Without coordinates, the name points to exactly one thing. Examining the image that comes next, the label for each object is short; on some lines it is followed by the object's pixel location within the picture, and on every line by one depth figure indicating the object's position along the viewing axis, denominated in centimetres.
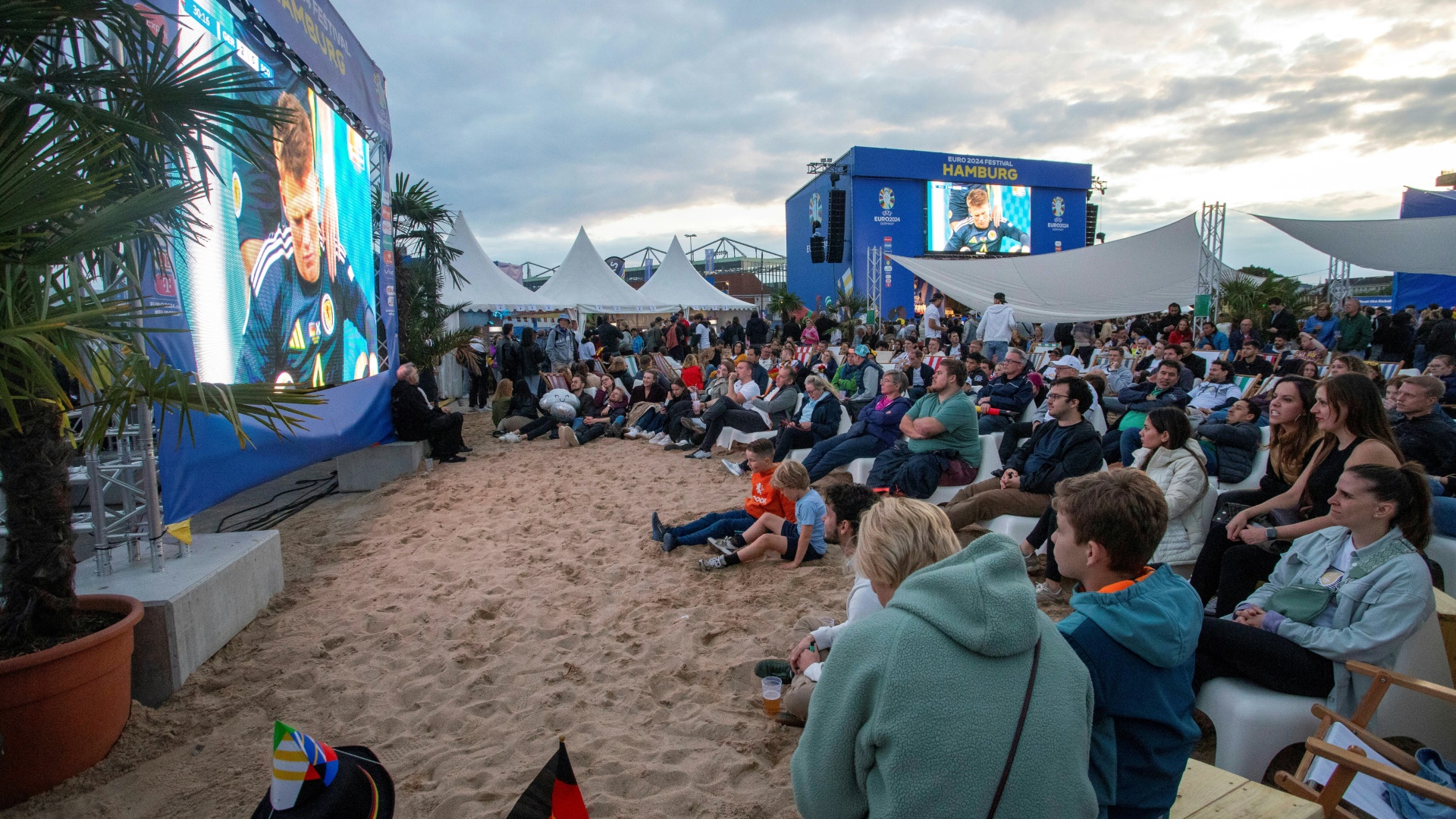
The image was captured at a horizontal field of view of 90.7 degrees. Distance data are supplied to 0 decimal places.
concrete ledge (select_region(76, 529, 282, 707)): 313
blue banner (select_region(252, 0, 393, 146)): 597
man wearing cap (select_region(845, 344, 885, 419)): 835
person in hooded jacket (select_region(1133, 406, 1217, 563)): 358
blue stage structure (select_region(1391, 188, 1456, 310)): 1286
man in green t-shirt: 513
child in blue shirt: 446
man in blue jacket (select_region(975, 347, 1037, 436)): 696
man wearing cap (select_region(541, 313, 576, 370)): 1362
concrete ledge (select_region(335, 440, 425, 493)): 717
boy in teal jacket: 140
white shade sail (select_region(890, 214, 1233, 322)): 1273
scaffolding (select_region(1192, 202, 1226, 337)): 1044
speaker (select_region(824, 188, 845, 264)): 2380
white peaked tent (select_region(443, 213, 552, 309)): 1572
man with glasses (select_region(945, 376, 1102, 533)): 421
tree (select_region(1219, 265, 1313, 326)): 1262
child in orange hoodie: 478
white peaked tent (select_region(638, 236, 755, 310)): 1839
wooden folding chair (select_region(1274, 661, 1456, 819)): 171
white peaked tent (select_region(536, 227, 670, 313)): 1680
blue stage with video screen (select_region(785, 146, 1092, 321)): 2483
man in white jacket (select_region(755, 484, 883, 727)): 254
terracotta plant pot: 241
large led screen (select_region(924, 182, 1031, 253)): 2559
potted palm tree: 208
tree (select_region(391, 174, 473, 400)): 1208
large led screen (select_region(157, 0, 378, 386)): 453
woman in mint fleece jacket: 113
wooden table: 180
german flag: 166
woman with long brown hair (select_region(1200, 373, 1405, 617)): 305
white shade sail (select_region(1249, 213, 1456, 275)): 904
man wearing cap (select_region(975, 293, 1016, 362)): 1133
